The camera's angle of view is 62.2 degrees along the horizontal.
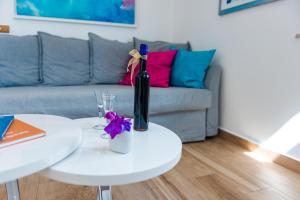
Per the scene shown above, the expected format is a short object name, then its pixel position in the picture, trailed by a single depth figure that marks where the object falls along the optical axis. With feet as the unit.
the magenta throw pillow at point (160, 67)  6.98
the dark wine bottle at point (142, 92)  3.12
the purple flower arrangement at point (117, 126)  2.41
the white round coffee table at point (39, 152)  1.85
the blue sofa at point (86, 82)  5.83
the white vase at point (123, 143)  2.44
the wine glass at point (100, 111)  3.35
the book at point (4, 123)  2.48
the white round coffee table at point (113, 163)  2.01
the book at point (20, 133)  2.30
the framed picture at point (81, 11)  7.50
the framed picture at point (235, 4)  5.91
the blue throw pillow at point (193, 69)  6.89
